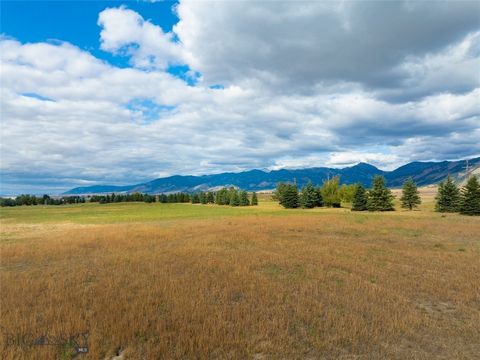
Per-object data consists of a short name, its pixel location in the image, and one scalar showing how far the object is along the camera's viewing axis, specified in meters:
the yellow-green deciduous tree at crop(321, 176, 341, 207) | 101.88
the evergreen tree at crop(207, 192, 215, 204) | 166.25
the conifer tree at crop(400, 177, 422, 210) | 83.75
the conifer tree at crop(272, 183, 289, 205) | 112.59
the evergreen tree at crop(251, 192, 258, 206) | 139.79
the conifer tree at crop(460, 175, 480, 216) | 64.31
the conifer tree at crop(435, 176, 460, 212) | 71.56
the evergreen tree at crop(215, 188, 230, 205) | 147.12
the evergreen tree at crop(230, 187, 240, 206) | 138.25
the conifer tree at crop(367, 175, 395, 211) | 81.88
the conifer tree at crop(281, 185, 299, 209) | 106.69
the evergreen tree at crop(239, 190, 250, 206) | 136.04
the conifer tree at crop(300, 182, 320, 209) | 103.56
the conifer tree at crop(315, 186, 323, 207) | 106.01
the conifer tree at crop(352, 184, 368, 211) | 84.69
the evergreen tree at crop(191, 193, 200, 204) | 173.29
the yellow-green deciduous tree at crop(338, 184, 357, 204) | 100.59
